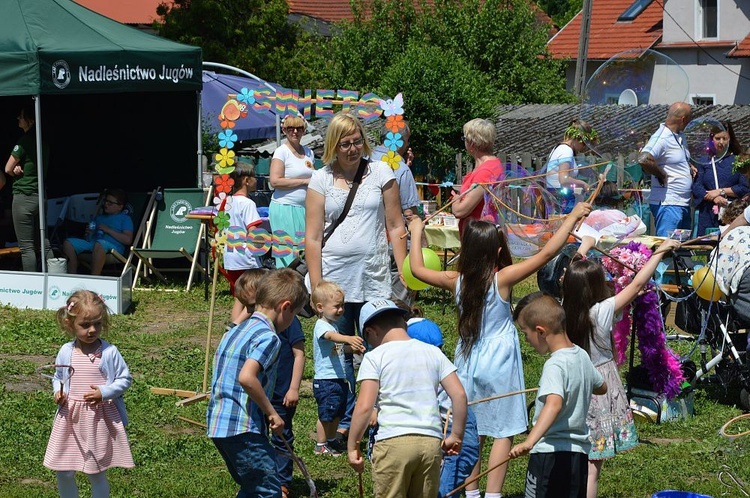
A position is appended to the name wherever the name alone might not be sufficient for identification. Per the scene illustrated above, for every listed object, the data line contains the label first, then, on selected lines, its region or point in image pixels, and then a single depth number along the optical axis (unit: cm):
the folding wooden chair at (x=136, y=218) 1259
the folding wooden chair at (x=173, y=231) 1242
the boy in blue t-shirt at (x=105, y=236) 1250
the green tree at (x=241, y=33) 2531
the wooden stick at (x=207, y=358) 749
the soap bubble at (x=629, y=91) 1005
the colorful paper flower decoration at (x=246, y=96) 847
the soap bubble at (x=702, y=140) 1096
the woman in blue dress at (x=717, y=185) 1162
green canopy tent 1201
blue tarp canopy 1834
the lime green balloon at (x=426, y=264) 720
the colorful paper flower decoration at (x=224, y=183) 876
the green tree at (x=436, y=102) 1969
